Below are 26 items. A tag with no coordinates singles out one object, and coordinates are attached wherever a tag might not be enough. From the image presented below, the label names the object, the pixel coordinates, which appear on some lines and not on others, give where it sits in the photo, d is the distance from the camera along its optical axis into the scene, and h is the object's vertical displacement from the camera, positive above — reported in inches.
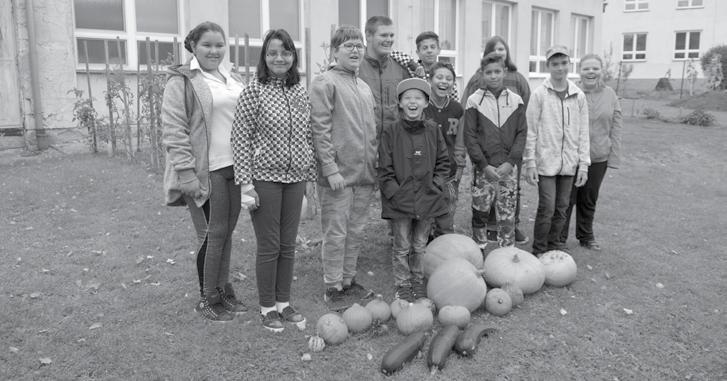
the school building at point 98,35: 427.2 +47.4
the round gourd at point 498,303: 193.6 -65.6
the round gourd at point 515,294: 199.9 -64.7
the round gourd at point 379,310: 182.4 -63.6
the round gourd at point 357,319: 177.3 -64.2
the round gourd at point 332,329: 171.2 -64.9
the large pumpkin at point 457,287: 191.6 -60.3
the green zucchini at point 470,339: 165.8 -67.1
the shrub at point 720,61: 1299.2 +58.7
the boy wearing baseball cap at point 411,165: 192.1 -22.1
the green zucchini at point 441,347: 159.2 -66.8
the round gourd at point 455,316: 181.8 -65.3
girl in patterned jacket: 164.6 -16.0
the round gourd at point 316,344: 168.1 -67.6
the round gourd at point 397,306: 185.5 -63.7
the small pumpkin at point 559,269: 218.2 -62.4
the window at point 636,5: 1611.7 +226.9
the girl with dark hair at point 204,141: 163.3 -11.8
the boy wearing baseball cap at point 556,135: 232.4 -16.1
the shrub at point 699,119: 805.2 -36.5
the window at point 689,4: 1529.3 +217.5
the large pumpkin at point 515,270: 206.5 -59.8
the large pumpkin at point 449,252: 212.5 -54.4
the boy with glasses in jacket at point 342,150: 181.8 -16.7
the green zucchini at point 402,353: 157.8 -67.4
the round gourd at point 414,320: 177.6 -64.9
